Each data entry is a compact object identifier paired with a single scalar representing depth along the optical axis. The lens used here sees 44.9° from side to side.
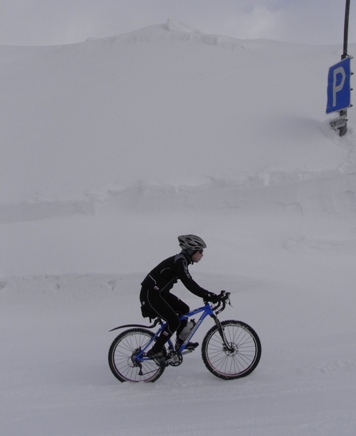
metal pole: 11.21
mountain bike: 5.09
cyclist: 5.11
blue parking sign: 10.91
